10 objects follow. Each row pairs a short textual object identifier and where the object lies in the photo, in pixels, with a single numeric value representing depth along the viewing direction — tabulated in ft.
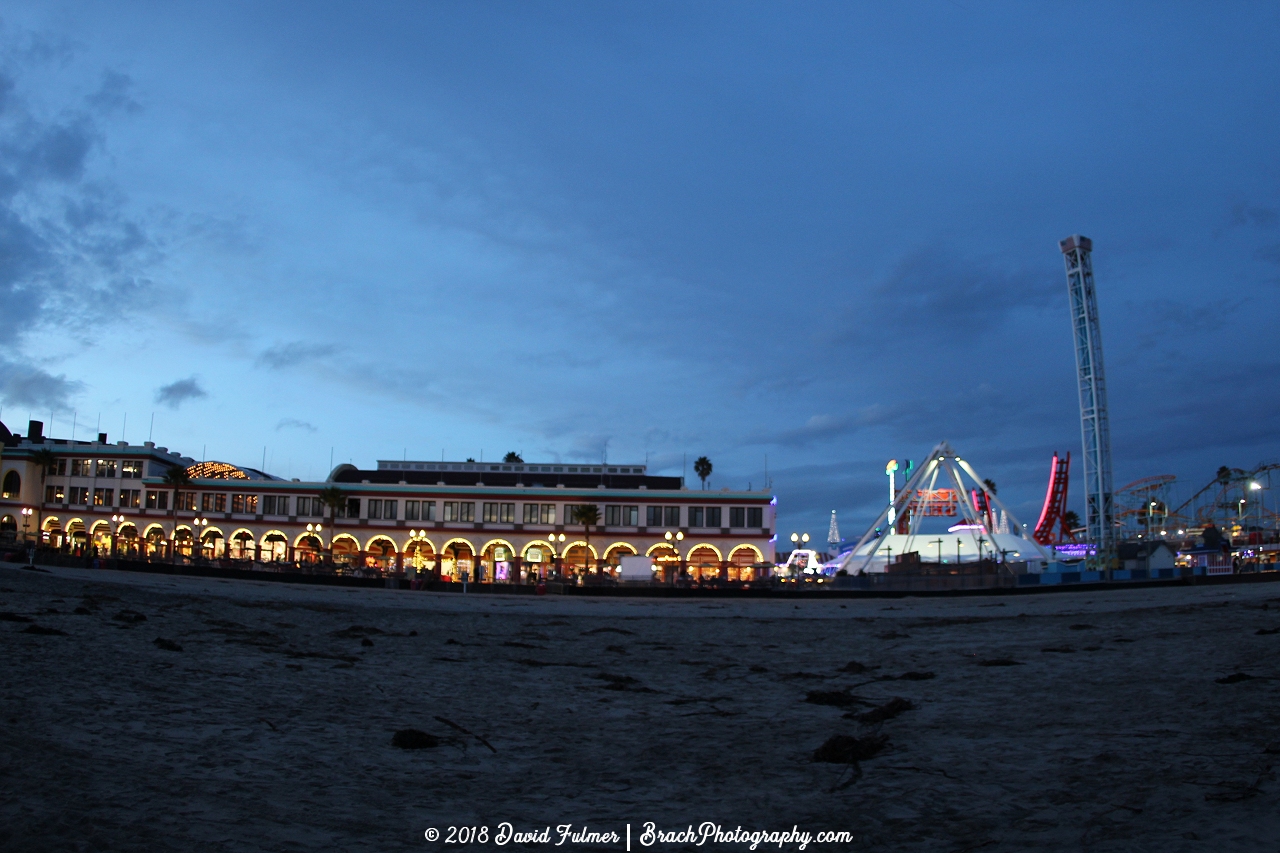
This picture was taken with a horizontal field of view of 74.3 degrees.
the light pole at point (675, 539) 243.48
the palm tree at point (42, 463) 278.46
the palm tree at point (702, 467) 323.57
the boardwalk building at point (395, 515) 249.14
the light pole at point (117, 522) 277.03
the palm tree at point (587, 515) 245.45
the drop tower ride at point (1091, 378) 304.30
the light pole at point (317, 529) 263.70
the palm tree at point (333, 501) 260.62
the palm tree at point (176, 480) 267.59
